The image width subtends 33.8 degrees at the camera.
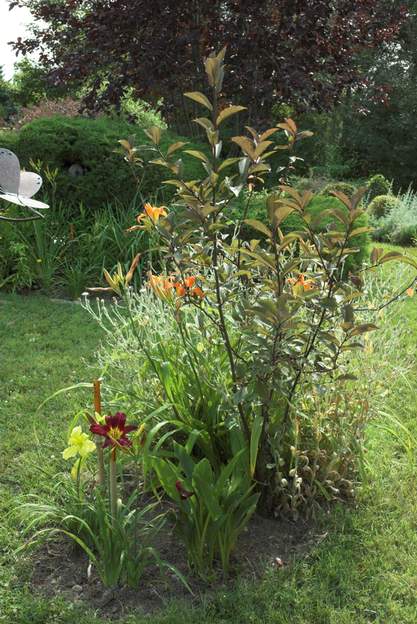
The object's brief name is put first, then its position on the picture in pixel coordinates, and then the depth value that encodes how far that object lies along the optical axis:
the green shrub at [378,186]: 12.21
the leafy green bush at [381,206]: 9.78
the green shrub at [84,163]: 6.47
